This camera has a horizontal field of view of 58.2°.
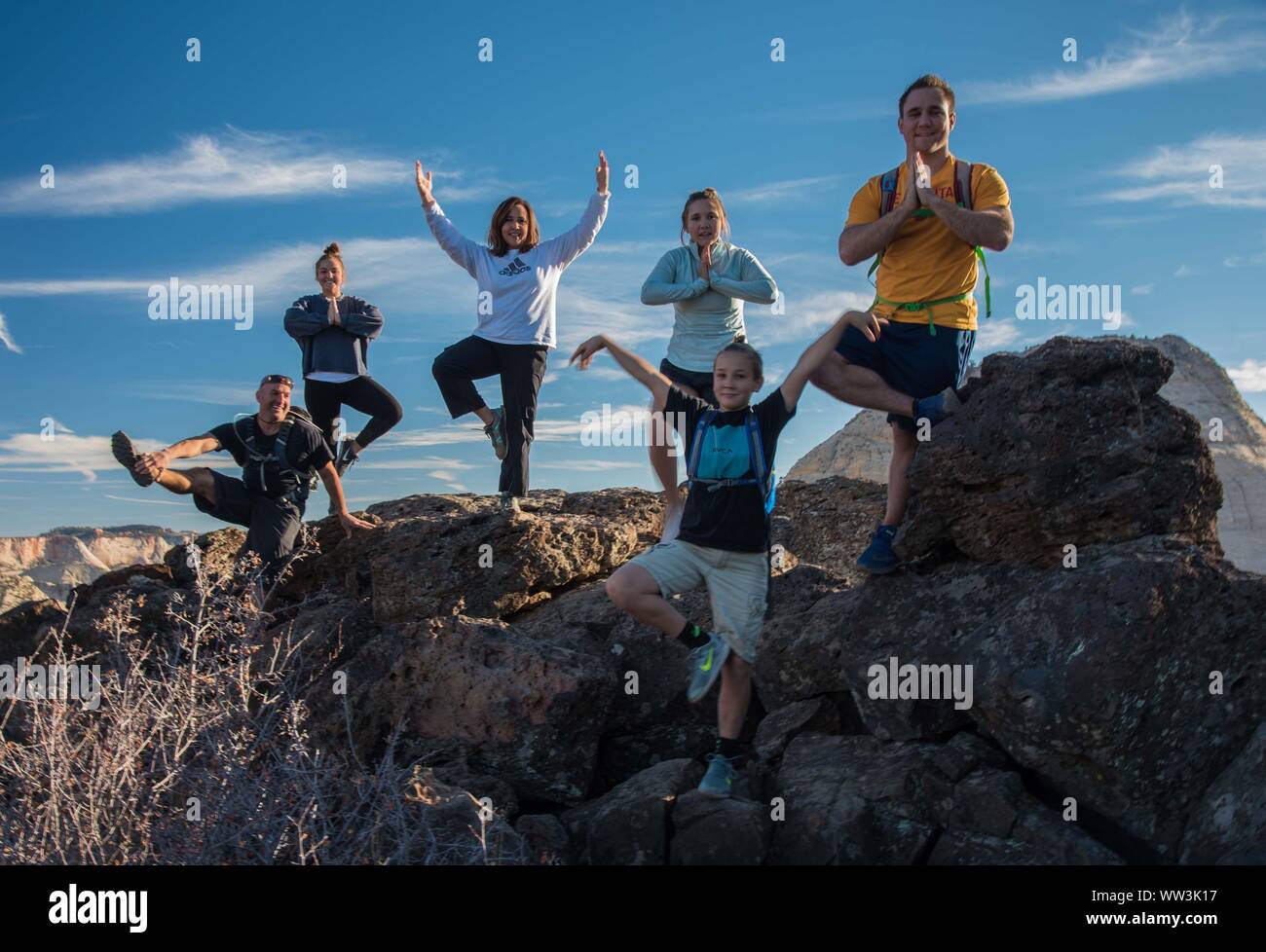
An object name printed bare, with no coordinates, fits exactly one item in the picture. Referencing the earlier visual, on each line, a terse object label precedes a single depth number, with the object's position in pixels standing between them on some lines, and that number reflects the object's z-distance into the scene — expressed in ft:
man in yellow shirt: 20.79
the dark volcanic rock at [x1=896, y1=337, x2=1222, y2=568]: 20.54
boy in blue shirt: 19.44
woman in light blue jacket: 24.79
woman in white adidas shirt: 28.86
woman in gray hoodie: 31.12
